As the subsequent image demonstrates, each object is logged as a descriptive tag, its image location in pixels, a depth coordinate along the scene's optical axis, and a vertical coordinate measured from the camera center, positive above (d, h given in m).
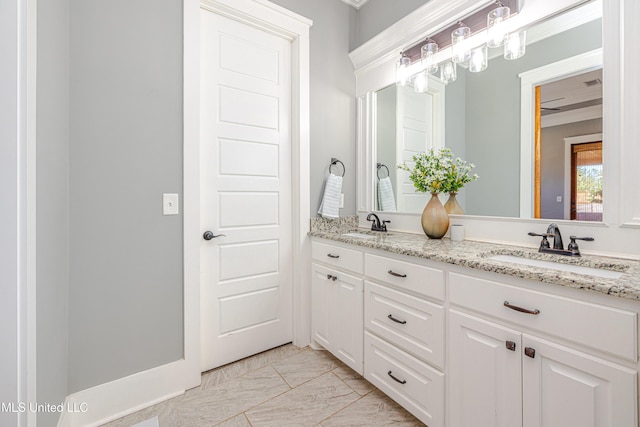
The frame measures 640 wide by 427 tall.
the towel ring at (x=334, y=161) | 2.44 +0.43
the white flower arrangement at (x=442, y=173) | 1.81 +0.25
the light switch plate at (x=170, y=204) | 1.66 +0.04
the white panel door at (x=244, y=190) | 1.92 +0.16
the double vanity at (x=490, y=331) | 0.86 -0.47
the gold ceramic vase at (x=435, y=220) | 1.80 -0.05
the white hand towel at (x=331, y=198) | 2.33 +0.11
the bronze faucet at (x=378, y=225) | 2.27 -0.11
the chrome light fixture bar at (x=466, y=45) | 1.58 +1.05
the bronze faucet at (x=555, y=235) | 1.34 -0.11
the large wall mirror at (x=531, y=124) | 1.33 +0.51
